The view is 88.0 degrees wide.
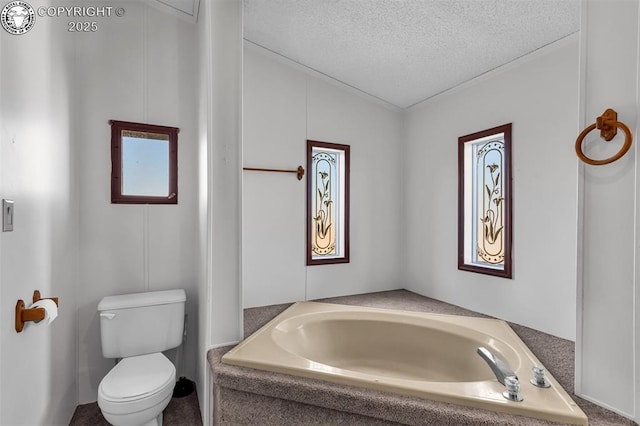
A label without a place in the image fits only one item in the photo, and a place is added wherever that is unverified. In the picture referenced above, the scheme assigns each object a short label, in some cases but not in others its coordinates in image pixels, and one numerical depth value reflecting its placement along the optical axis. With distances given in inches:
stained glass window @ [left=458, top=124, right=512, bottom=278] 82.2
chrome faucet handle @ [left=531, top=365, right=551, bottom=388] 50.1
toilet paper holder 47.8
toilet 66.4
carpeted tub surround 45.5
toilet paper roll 51.5
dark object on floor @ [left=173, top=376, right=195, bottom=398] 92.0
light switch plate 45.7
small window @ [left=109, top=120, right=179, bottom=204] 89.7
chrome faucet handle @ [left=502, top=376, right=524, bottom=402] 46.9
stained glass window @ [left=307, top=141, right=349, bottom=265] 104.4
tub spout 51.3
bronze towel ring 39.1
